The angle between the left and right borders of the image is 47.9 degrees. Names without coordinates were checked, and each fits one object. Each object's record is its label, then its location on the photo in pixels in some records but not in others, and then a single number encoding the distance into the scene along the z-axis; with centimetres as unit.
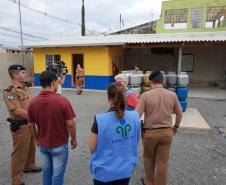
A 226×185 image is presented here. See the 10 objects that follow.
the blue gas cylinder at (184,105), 809
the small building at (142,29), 2677
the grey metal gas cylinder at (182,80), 791
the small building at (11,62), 1597
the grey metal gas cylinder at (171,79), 793
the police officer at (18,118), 350
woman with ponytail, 220
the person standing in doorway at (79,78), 1346
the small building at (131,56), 1375
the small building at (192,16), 2095
